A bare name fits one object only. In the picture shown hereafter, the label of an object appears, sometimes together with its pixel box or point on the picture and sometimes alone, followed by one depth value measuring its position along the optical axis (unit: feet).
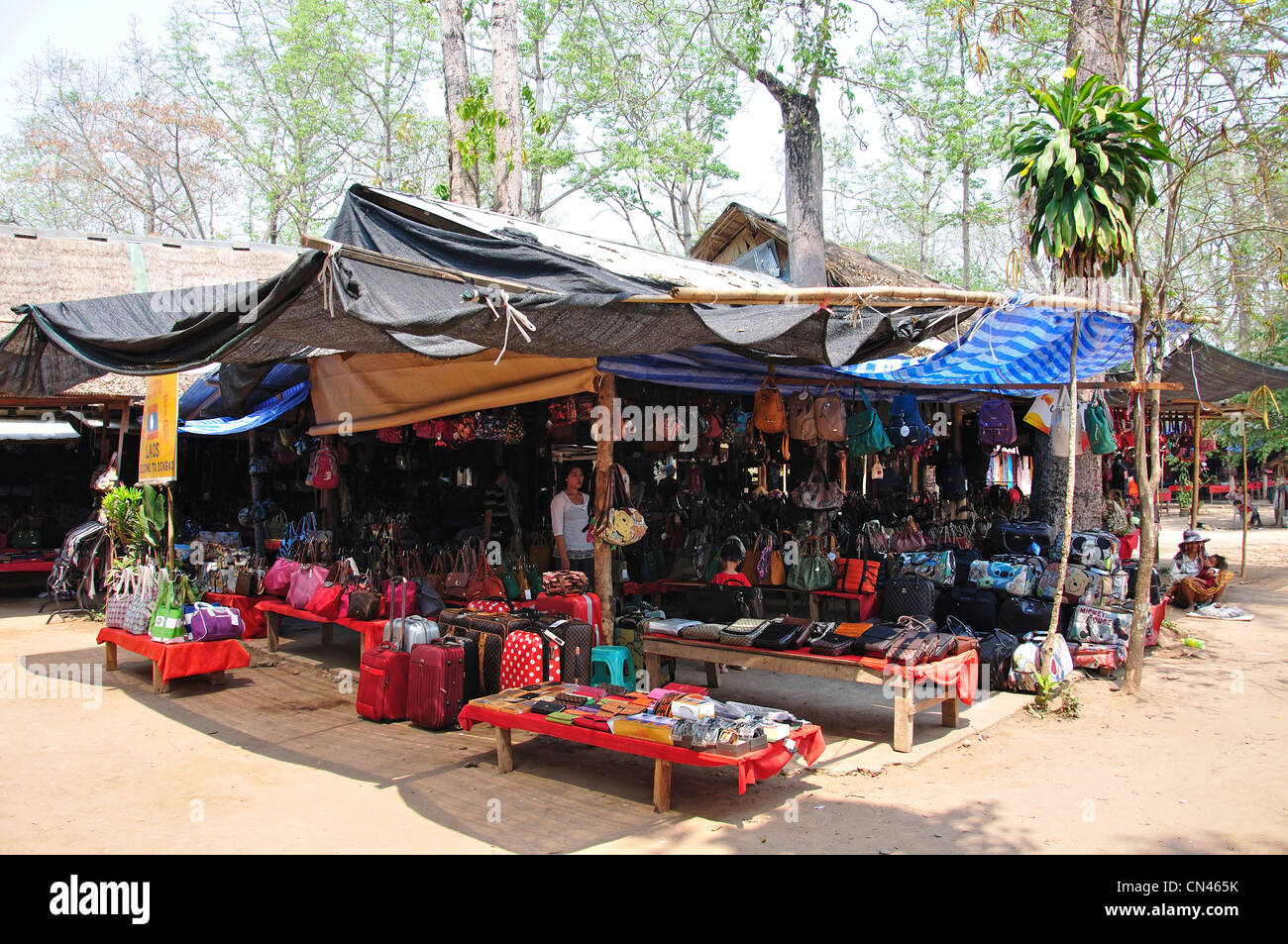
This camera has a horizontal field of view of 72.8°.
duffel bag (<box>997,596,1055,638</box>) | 24.18
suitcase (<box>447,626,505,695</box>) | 19.53
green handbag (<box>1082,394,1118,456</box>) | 26.55
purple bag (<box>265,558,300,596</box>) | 26.99
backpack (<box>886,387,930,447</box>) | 27.71
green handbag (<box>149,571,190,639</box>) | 23.16
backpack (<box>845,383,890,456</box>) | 26.11
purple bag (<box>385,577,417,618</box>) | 22.33
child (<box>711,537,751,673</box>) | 28.04
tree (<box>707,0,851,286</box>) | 35.32
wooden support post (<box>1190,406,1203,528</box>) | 38.45
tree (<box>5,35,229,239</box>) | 83.97
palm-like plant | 18.28
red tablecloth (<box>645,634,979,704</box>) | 17.90
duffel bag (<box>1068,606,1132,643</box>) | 24.62
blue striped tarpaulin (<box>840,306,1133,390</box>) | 19.89
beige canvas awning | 20.86
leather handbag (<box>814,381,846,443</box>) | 25.62
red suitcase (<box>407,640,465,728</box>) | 19.13
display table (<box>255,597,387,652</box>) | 22.82
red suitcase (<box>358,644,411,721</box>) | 19.95
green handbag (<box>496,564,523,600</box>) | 24.77
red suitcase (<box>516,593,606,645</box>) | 20.39
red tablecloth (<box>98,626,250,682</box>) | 22.72
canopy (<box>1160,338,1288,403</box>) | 29.89
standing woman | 24.75
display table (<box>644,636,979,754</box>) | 17.87
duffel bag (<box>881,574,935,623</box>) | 26.30
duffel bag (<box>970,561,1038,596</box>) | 25.67
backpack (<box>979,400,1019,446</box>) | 31.27
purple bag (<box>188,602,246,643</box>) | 23.25
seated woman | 34.68
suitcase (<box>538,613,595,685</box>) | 18.84
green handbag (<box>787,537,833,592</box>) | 26.91
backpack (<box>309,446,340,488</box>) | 28.86
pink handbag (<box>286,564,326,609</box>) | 25.29
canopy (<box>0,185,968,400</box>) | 13.96
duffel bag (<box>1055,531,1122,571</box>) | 27.55
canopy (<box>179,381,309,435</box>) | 28.81
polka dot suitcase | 18.57
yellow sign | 22.70
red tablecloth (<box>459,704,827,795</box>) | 13.82
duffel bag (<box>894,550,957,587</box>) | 27.25
